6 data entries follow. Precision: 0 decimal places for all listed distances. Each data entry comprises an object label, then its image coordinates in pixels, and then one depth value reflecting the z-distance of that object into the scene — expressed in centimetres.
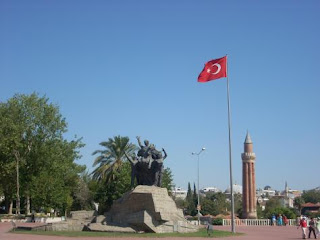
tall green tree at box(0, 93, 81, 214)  3756
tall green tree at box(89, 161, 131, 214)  4475
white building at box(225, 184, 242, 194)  15690
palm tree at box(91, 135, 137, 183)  4800
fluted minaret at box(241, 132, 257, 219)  8854
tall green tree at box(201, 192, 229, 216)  7394
